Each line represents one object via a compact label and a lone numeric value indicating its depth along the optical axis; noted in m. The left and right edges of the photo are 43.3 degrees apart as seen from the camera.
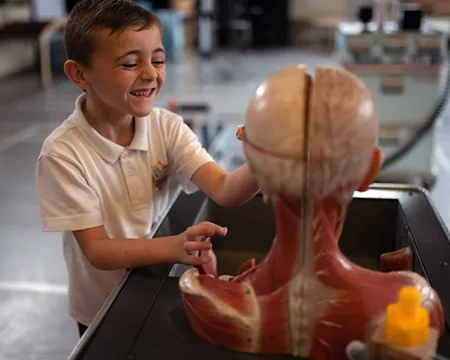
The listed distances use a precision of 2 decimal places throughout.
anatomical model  0.53
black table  0.64
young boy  0.80
